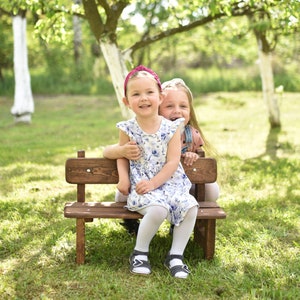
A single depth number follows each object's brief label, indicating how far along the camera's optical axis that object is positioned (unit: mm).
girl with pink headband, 3537
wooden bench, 3627
